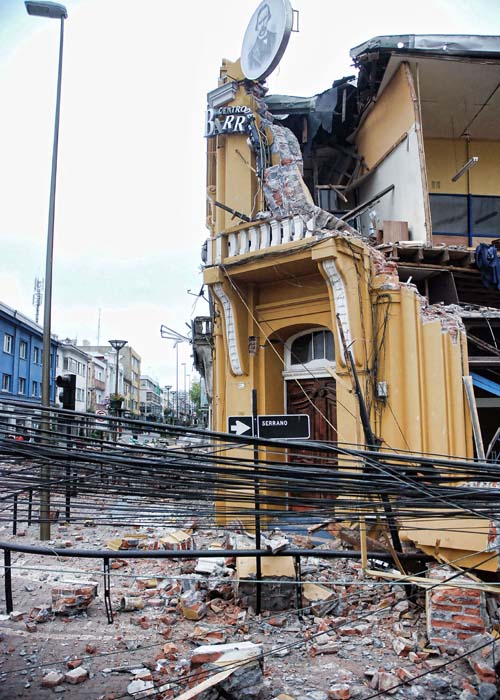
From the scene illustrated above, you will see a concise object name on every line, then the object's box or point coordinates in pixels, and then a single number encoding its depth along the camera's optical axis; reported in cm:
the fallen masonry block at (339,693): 462
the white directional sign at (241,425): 646
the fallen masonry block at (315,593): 650
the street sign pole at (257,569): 574
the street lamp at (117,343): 1977
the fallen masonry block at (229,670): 432
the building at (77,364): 4906
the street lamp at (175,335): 1734
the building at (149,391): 10869
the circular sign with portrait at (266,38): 1136
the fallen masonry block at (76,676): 486
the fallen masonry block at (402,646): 543
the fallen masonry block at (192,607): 629
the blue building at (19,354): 3322
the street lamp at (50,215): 979
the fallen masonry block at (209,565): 745
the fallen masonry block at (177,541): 899
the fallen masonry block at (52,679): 478
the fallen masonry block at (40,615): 620
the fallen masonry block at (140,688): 461
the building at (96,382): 5887
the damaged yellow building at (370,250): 973
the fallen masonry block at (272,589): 650
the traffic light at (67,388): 958
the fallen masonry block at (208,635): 566
